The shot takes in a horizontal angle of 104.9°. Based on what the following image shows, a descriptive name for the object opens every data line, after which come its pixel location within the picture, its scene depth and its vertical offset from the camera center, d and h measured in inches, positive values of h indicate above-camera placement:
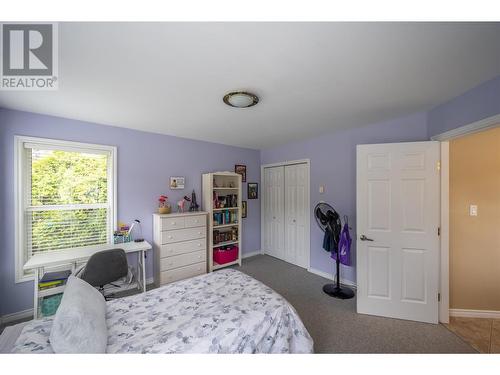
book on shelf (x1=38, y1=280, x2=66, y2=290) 80.8 -41.5
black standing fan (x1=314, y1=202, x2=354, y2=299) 106.8 -26.5
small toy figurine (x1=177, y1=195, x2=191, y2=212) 129.4 -10.6
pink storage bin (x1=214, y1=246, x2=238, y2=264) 137.7 -49.2
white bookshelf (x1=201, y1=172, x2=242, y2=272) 133.2 -11.6
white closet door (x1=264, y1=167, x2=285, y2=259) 160.2 -21.3
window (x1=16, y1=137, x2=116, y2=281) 87.7 -4.3
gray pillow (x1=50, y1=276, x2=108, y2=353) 40.2 -31.0
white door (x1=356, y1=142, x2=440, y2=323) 80.8 -19.0
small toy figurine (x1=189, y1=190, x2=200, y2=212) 133.8 -12.4
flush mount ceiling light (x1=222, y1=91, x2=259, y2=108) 69.4 +33.3
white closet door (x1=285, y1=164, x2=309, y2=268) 142.1 -20.8
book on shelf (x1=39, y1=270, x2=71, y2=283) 83.9 -40.0
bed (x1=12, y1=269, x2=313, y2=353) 45.1 -36.4
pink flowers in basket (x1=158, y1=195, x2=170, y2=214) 117.6 -11.3
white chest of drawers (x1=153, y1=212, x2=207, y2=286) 112.4 -36.2
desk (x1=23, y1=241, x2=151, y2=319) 78.1 -31.0
